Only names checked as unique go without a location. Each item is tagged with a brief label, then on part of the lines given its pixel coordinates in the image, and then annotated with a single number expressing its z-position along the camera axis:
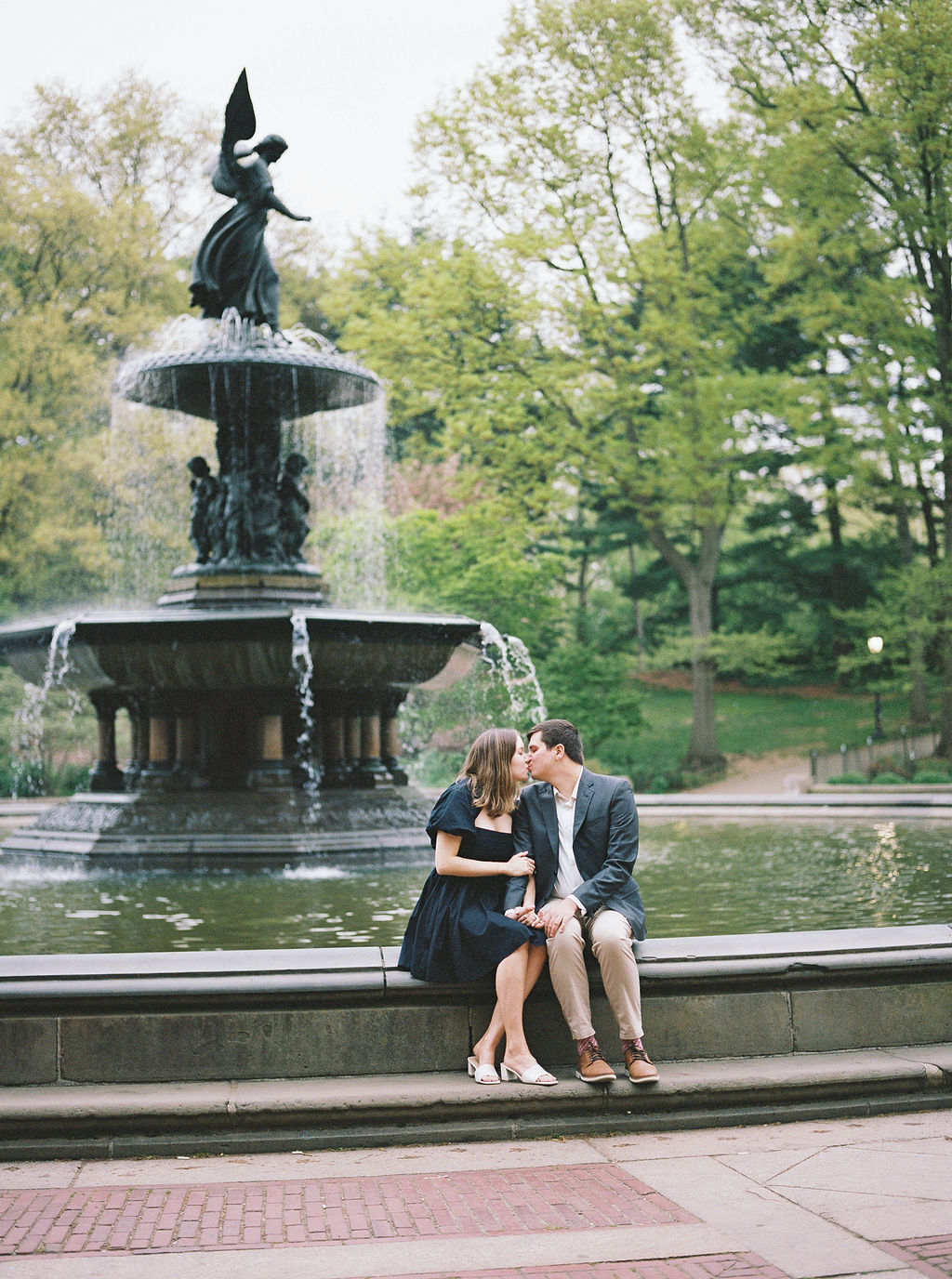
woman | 5.92
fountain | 13.78
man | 5.87
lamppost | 30.77
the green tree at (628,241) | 33.66
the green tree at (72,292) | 37.00
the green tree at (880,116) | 28.81
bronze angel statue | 15.50
